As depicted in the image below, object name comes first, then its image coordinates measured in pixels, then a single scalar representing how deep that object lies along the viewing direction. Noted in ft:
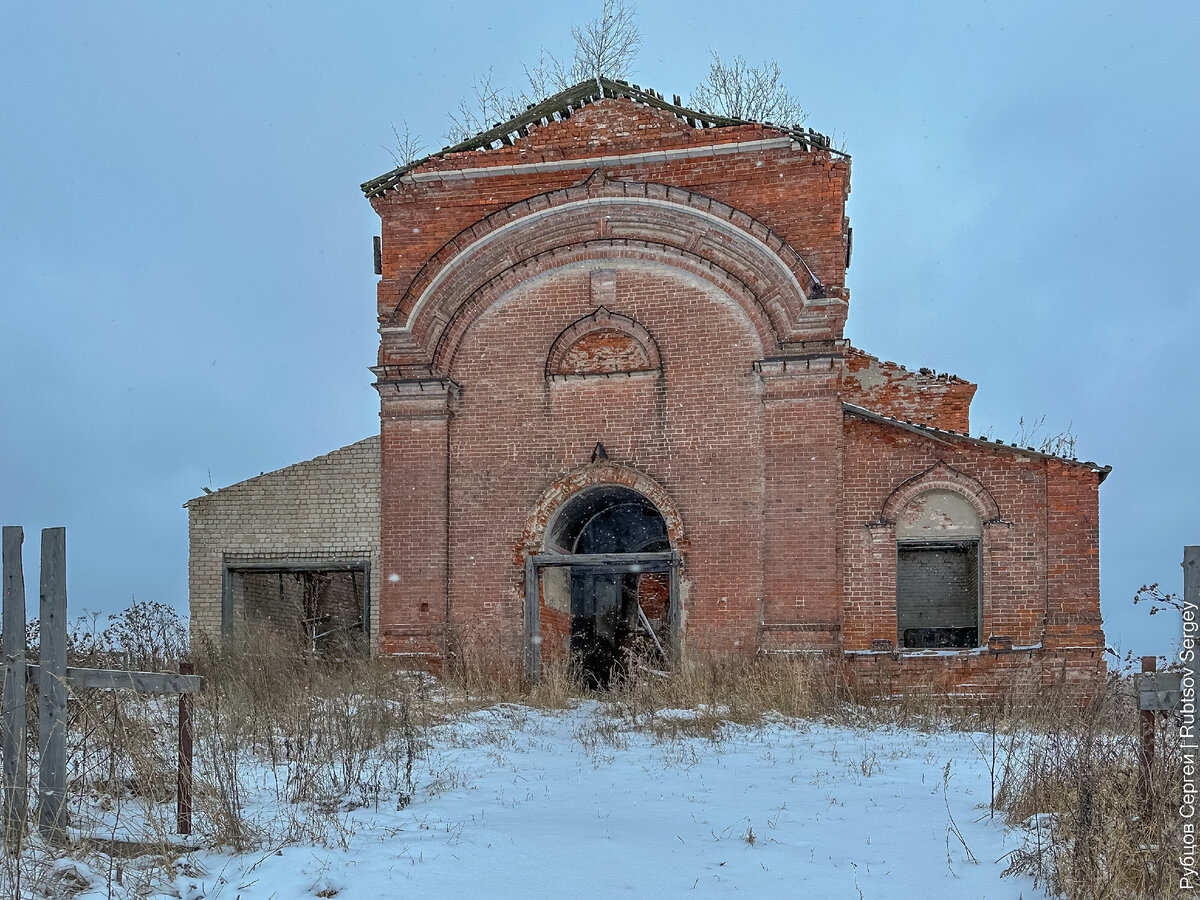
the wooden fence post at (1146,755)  17.54
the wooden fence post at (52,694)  18.43
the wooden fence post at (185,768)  18.70
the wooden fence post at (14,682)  18.11
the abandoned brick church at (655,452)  42.70
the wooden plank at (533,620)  44.98
